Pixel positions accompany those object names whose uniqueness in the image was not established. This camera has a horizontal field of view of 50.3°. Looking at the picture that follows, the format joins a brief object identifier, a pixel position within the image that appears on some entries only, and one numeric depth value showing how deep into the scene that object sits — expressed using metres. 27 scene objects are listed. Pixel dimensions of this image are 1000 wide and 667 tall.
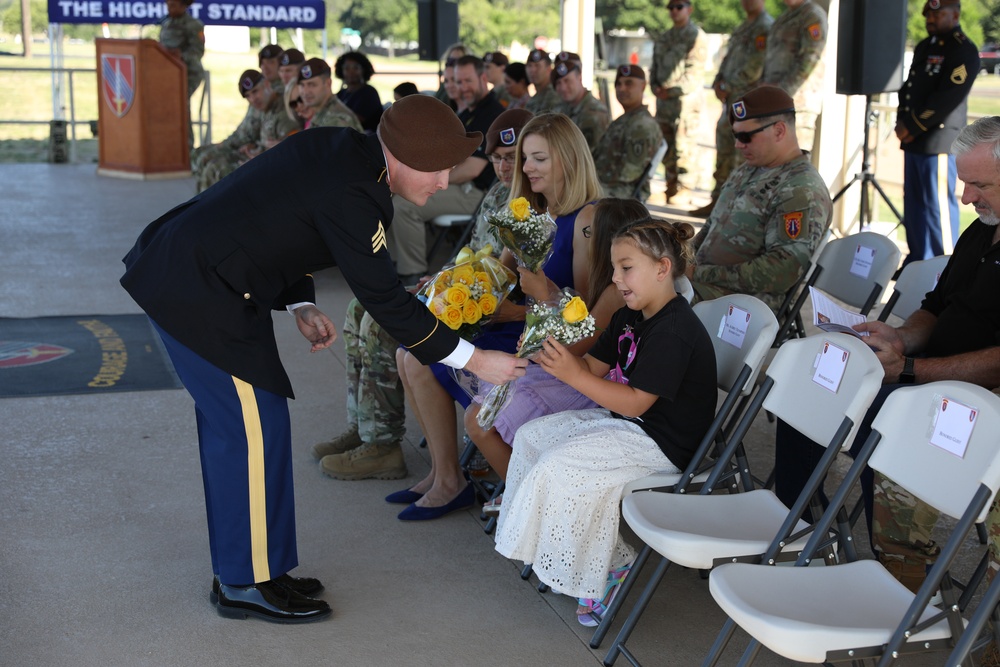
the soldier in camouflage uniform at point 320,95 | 7.38
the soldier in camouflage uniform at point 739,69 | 8.95
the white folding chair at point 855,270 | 4.00
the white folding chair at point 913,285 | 3.80
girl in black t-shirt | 2.97
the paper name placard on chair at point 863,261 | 4.06
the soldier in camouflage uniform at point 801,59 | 7.89
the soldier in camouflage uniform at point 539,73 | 9.33
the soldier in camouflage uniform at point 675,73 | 10.56
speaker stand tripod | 7.23
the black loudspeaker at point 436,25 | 13.73
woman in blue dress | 3.83
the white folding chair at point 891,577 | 2.18
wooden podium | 12.09
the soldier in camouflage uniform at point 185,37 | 13.02
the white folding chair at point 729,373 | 2.98
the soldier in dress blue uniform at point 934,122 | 6.73
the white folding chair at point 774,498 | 2.57
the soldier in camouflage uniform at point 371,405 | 4.11
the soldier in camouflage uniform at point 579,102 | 8.17
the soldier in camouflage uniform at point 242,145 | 8.80
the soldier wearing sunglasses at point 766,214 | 4.05
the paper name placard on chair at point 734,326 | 3.20
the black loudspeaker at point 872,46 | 7.29
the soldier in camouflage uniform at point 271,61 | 9.99
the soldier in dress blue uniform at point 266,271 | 2.80
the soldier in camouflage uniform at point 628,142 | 7.55
